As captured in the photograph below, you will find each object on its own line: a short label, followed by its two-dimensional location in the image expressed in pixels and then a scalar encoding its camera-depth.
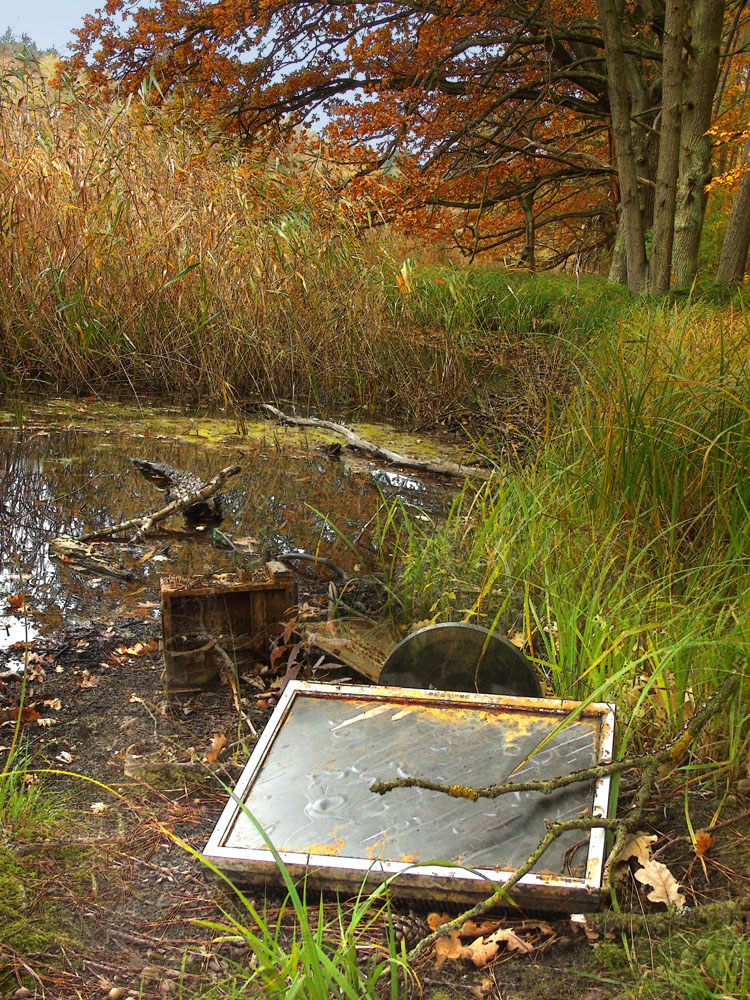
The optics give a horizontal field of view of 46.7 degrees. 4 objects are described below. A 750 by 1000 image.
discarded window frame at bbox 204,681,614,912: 1.67
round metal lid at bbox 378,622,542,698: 2.40
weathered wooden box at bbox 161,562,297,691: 2.69
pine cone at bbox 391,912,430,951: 1.65
